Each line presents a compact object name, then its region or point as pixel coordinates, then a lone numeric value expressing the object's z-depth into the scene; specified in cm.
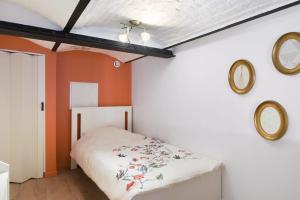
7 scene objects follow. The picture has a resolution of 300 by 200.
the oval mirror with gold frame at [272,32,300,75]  162
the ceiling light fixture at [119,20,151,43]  229
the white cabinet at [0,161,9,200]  151
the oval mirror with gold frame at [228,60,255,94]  195
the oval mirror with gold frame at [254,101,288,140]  170
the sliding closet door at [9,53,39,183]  290
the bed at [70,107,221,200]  174
